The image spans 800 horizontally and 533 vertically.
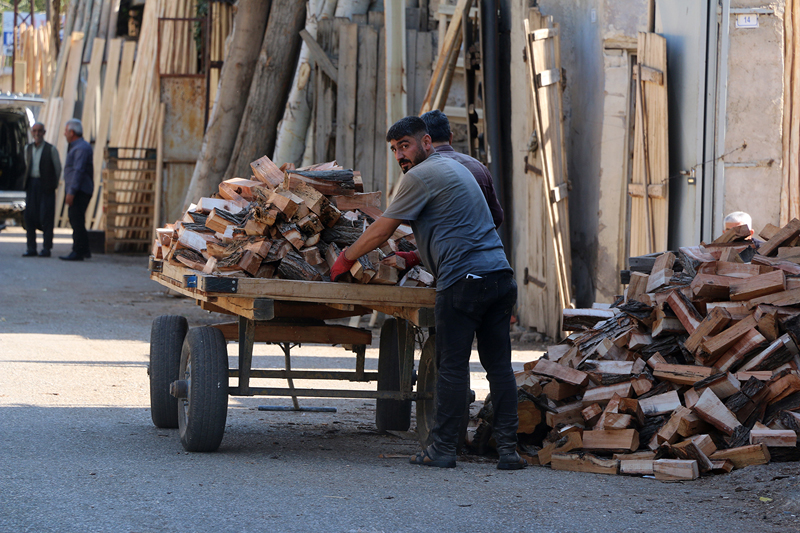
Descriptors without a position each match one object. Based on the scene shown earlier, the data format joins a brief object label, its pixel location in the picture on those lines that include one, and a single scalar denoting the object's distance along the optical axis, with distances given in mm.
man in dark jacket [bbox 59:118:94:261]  32937
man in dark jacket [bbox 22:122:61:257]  33562
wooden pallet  36937
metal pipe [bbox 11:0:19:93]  72125
